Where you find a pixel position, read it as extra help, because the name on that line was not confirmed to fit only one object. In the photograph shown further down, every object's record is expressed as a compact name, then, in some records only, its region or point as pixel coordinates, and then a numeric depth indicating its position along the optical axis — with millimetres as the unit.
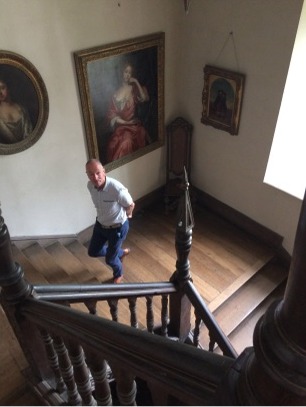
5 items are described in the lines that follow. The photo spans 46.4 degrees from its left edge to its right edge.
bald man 3477
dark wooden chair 5281
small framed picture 4441
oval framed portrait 3393
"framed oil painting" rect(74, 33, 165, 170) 4055
